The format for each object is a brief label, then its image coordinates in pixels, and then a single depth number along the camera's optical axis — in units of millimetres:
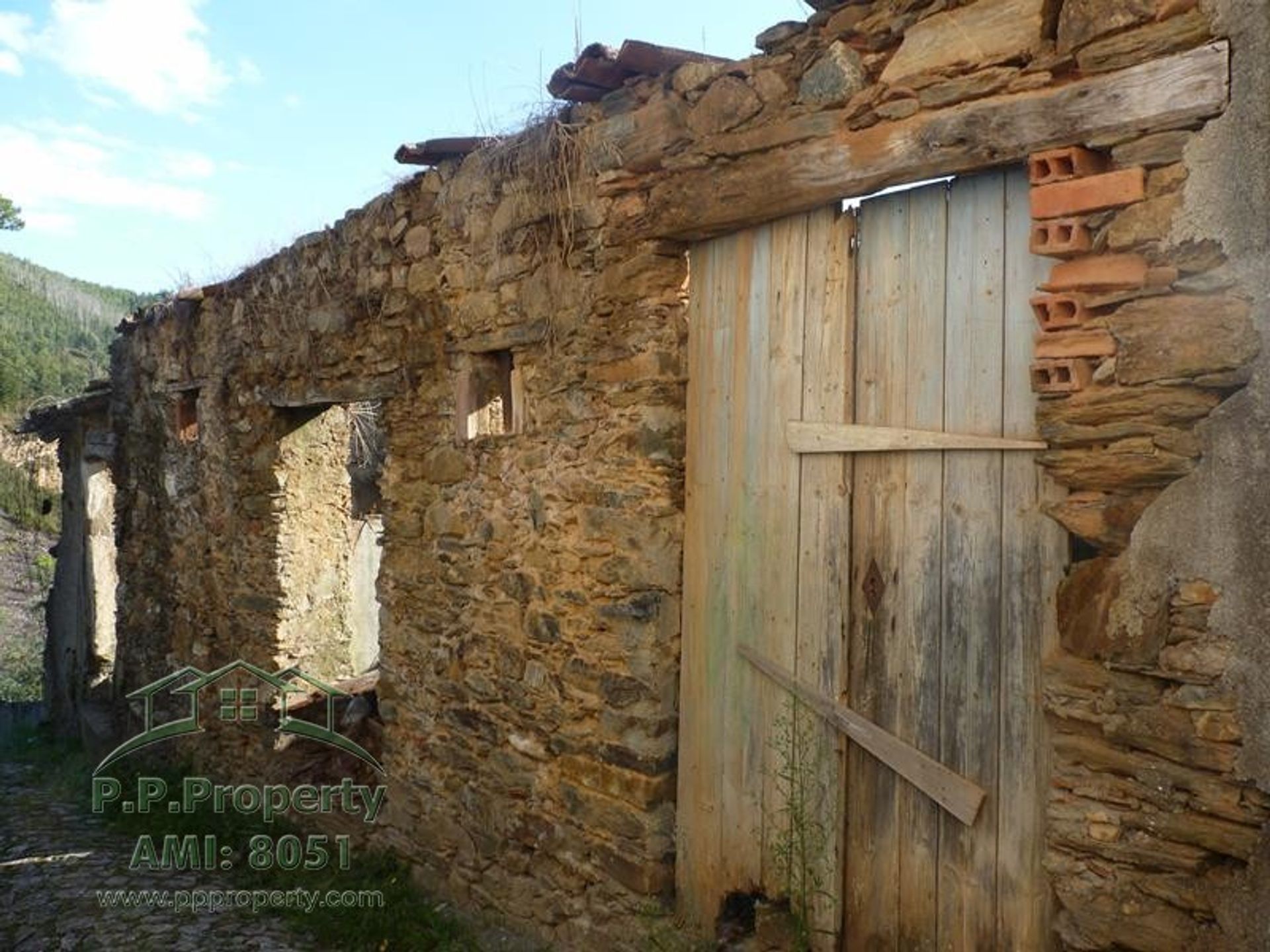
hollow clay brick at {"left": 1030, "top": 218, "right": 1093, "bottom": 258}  2115
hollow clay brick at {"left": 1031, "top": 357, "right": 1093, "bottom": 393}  2127
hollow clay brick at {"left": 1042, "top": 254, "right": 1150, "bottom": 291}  2031
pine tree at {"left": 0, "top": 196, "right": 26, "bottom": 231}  20297
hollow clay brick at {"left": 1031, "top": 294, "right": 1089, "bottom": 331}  2125
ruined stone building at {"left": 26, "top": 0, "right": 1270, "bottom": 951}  1977
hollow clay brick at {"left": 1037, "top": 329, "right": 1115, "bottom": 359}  2090
